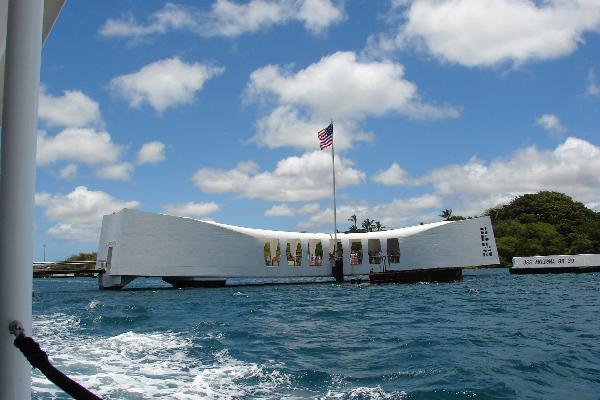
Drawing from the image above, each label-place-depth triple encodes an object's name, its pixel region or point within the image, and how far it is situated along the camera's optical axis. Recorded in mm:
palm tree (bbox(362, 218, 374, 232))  96175
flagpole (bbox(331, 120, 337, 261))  38916
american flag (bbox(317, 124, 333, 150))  34962
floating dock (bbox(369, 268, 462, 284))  33906
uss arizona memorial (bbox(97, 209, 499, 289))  33000
